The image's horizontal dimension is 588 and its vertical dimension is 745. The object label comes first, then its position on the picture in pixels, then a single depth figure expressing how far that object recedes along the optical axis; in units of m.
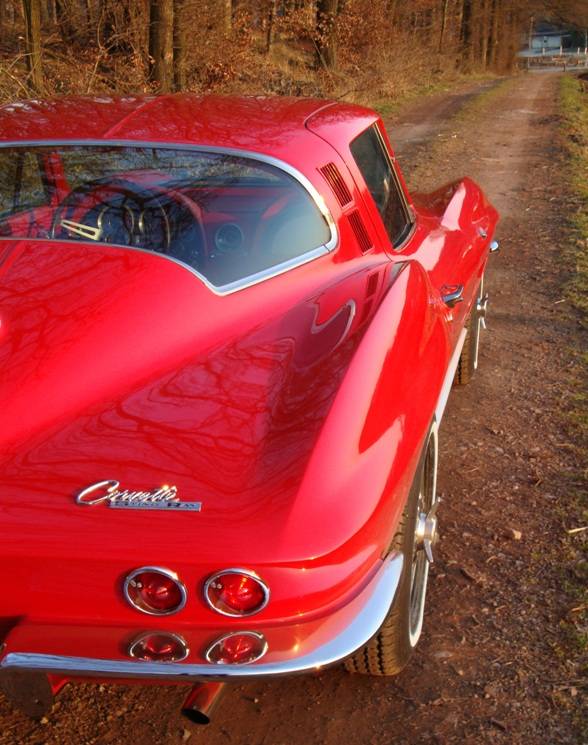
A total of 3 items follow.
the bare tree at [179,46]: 14.14
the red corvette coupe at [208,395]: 1.88
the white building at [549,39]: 96.94
